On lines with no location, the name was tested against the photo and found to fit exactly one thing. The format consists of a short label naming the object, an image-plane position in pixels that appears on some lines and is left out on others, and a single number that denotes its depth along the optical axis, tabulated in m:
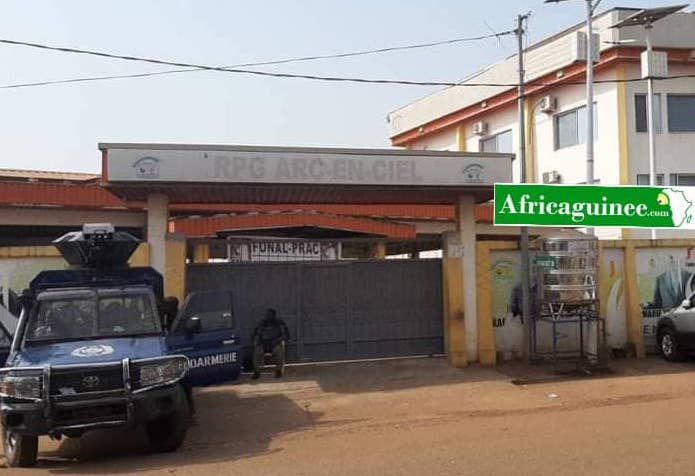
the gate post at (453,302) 14.12
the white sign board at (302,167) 12.22
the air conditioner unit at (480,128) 33.47
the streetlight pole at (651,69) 21.23
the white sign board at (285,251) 15.54
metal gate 13.84
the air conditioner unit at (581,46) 23.25
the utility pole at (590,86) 18.55
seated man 13.14
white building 25.67
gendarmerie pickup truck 7.70
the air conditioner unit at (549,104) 28.70
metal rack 13.64
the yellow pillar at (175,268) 13.10
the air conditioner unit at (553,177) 29.00
